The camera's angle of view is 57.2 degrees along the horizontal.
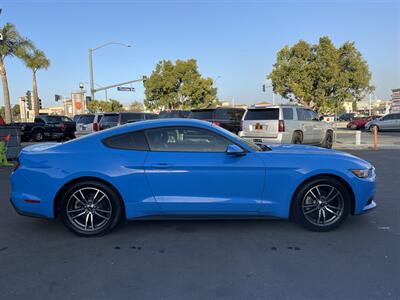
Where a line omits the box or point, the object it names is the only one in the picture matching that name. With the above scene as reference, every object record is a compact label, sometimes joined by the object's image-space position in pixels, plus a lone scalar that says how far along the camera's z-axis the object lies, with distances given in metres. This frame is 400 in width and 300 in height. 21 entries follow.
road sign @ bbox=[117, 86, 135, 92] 38.07
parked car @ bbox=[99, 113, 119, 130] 17.09
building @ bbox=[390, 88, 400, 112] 33.16
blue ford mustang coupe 4.54
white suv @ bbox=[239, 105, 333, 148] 12.74
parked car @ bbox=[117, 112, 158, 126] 17.00
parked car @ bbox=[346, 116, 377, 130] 34.97
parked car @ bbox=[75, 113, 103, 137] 18.55
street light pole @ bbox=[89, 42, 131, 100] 31.66
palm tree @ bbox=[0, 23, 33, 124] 27.39
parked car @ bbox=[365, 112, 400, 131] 28.28
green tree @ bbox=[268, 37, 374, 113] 29.94
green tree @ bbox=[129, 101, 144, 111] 111.89
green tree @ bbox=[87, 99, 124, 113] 65.75
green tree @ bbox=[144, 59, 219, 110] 42.34
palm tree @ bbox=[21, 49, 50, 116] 32.47
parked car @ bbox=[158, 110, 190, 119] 20.38
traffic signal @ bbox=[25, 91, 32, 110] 33.31
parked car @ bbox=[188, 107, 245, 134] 16.84
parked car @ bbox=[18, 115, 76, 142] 23.15
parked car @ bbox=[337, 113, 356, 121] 55.72
